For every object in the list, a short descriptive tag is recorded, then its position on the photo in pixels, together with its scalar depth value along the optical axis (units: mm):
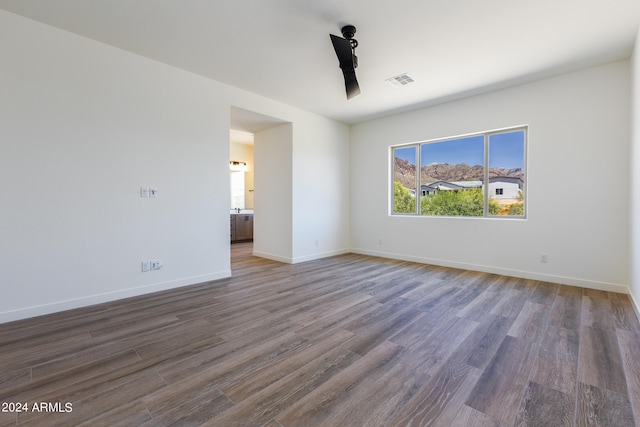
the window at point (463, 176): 4281
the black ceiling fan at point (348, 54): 2686
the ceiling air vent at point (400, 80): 3783
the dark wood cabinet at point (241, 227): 7535
